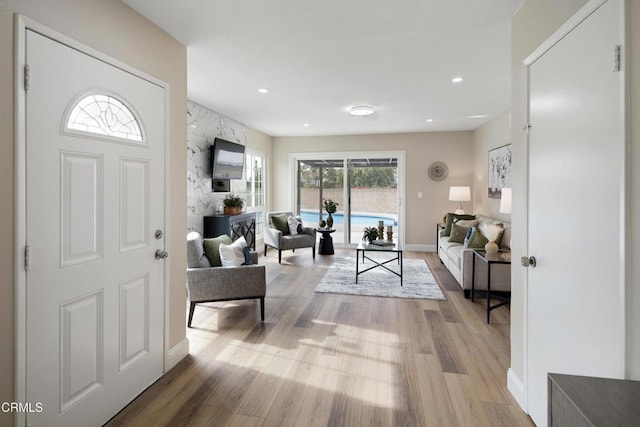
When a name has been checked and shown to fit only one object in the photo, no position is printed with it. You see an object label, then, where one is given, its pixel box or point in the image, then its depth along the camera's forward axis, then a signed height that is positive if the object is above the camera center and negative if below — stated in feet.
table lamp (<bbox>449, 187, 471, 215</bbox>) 21.32 +0.74
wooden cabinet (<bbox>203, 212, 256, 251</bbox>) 16.90 -1.05
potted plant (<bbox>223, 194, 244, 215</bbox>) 18.28 +0.03
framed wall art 16.79 +1.87
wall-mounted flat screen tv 17.21 +2.39
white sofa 12.87 -2.41
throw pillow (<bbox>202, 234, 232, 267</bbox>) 11.47 -1.49
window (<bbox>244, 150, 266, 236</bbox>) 22.54 +1.35
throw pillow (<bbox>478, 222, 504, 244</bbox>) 14.84 -1.03
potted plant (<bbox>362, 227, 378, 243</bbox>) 16.51 -1.28
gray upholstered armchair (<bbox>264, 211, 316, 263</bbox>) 19.95 -1.87
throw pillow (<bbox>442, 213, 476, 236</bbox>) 19.61 -0.72
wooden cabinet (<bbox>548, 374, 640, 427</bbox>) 3.04 -1.79
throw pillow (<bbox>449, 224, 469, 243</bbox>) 17.52 -1.34
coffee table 15.31 -1.82
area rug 14.19 -3.37
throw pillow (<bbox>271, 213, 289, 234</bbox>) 20.84 -1.02
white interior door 4.29 +0.01
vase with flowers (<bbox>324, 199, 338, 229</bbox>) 22.65 -0.05
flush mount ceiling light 16.19 +4.47
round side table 22.35 -2.46
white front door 5.28 -0.51
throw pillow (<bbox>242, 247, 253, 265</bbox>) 12.08 -1.75
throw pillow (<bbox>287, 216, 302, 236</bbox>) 21.06 -1.15
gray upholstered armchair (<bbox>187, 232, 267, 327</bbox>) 10.73 -2.28
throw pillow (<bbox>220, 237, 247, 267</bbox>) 11.38 -1.63
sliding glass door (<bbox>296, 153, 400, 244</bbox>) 24.61 +1.09
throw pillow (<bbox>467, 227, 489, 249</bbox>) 14.29 -1.37
